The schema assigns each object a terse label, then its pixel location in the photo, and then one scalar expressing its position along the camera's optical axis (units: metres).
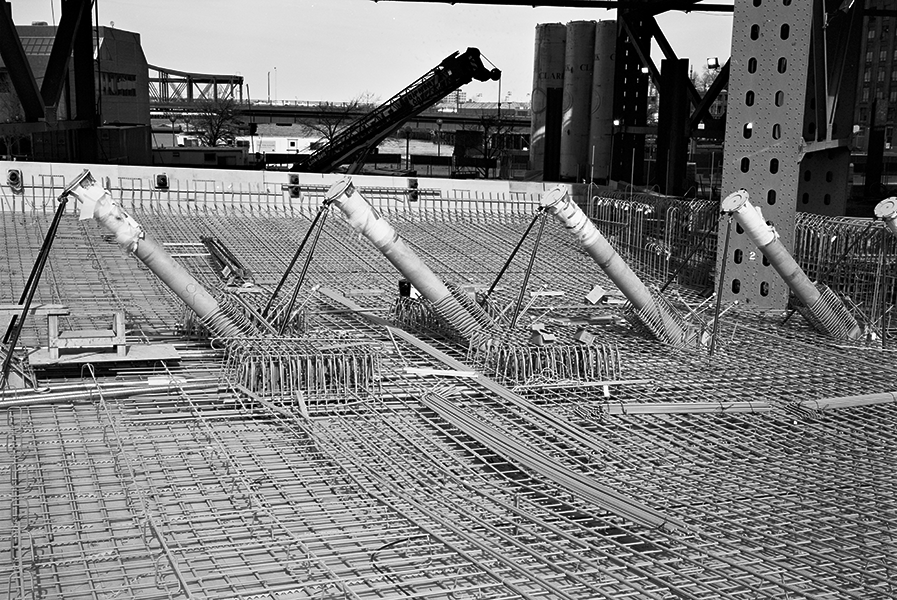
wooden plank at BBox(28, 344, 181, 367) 9.06
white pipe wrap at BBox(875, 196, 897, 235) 11.44
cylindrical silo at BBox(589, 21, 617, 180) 29.58
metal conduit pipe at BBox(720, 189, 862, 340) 11.11
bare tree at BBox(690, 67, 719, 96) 86.12
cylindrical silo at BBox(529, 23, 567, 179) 31.36
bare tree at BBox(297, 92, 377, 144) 61.00
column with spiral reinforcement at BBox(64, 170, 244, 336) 9.08
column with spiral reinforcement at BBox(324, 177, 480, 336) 10.15
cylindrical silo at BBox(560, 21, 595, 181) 30.36
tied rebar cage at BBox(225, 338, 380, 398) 8.95
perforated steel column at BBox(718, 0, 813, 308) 14.05
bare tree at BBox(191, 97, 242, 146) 59.88
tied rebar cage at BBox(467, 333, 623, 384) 9.78
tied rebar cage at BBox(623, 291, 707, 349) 11.55
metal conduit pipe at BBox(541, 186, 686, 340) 10.67
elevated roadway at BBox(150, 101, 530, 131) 58.73
